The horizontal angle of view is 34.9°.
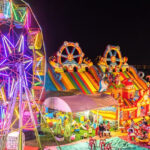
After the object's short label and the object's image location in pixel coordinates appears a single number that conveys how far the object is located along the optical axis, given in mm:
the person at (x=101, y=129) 12788
